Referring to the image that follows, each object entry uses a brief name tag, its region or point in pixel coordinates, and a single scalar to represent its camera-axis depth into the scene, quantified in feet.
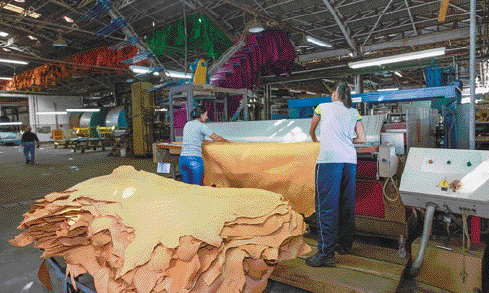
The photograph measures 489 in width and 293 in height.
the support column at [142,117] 39.65
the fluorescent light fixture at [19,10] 32.05
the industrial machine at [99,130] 55.01
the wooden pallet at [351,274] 7.32
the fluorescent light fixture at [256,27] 24.72
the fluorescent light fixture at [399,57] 24.84
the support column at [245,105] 18.30
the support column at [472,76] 7.49
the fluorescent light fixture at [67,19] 33.33
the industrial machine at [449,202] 6.90
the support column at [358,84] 37.04
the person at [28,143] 36.37
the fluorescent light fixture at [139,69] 30.55
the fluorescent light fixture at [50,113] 71.05
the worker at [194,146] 11.82
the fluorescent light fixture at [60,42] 33.64
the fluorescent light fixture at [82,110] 67.29
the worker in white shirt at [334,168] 7.87
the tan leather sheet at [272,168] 9.69
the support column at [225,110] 18.98
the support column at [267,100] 39.32
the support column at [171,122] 16.18
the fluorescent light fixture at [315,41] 32.53
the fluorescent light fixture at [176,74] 33.41
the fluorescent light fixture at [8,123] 74.71
